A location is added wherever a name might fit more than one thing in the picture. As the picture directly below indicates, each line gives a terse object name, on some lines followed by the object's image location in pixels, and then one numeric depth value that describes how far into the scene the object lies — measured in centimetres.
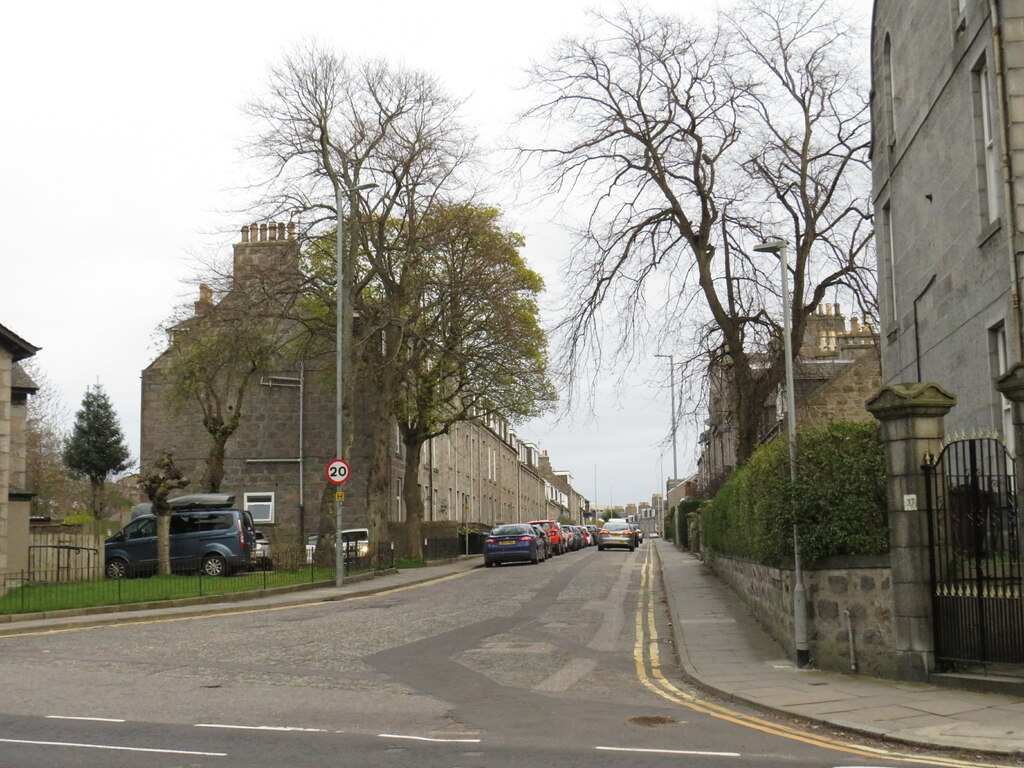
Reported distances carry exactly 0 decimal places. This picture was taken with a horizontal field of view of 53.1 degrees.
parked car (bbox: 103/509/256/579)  2841
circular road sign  2584
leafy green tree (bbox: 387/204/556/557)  3459
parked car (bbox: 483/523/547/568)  3662
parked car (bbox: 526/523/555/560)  4040
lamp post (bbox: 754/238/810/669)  1228
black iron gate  1042
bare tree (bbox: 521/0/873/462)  2444
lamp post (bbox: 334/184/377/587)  2608
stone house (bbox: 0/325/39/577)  2167
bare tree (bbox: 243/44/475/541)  3300
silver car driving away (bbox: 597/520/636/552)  5359
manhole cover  939
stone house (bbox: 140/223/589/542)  4184
